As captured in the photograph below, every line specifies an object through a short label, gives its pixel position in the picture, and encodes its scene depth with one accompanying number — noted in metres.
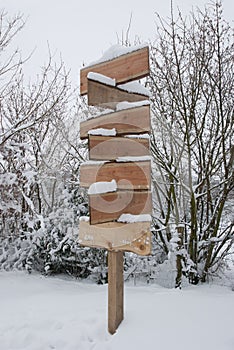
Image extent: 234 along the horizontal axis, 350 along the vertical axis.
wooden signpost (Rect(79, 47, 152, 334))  2.35
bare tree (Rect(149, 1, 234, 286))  4.41
